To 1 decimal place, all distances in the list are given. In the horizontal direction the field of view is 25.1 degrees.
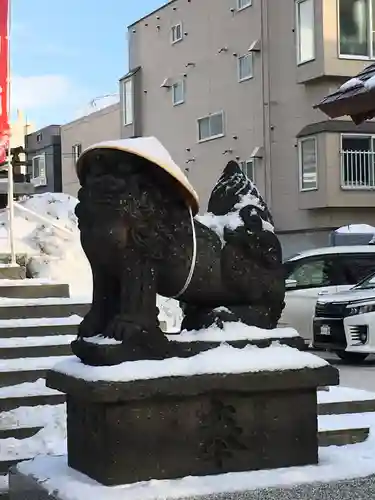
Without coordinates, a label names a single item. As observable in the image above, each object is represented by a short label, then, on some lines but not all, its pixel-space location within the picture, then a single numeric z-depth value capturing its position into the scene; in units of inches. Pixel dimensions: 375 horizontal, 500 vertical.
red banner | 393.4
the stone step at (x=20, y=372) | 256.6
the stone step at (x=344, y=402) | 238.7
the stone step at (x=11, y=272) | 378.3
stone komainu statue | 127.5
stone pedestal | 122.9
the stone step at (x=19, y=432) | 224.7
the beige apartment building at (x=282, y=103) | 815.7
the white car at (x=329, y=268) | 521.0
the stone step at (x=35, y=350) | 276.2
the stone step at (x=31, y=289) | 331.3
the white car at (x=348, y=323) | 451.8
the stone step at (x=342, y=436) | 206.5
